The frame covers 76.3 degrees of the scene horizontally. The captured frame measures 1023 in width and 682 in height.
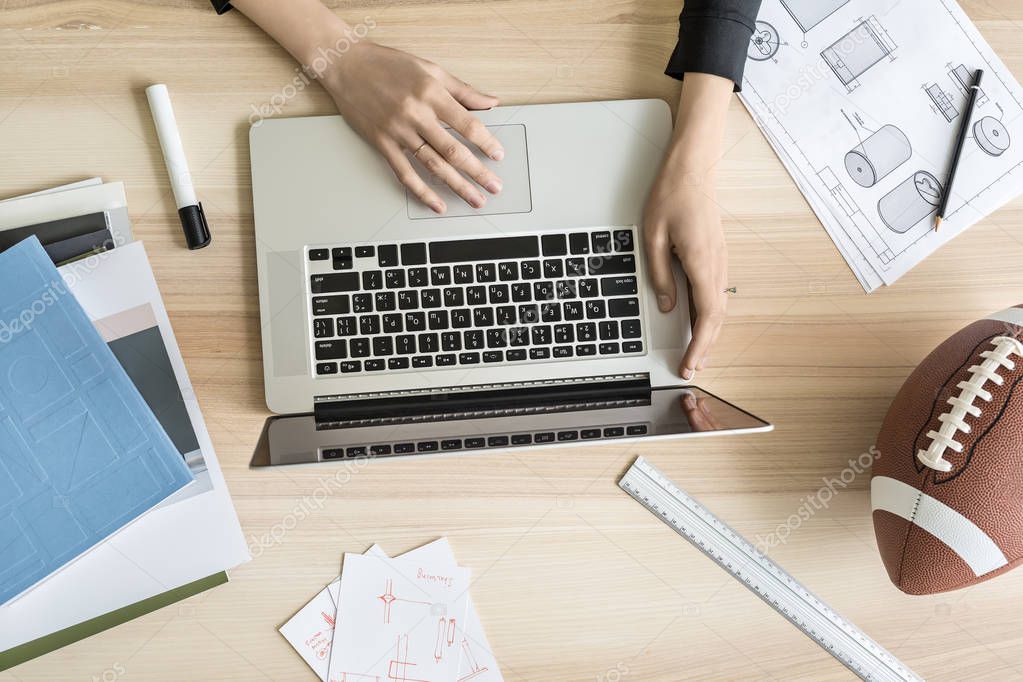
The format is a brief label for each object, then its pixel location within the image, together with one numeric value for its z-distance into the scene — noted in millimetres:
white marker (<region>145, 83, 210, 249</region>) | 741
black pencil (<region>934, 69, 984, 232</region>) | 778
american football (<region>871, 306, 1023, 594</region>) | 619
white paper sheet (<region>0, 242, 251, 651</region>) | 699
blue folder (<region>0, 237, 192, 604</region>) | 669
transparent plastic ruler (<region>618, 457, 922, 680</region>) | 746
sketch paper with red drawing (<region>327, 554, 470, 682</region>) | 714
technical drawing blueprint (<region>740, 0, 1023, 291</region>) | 787
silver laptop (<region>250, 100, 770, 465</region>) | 714
